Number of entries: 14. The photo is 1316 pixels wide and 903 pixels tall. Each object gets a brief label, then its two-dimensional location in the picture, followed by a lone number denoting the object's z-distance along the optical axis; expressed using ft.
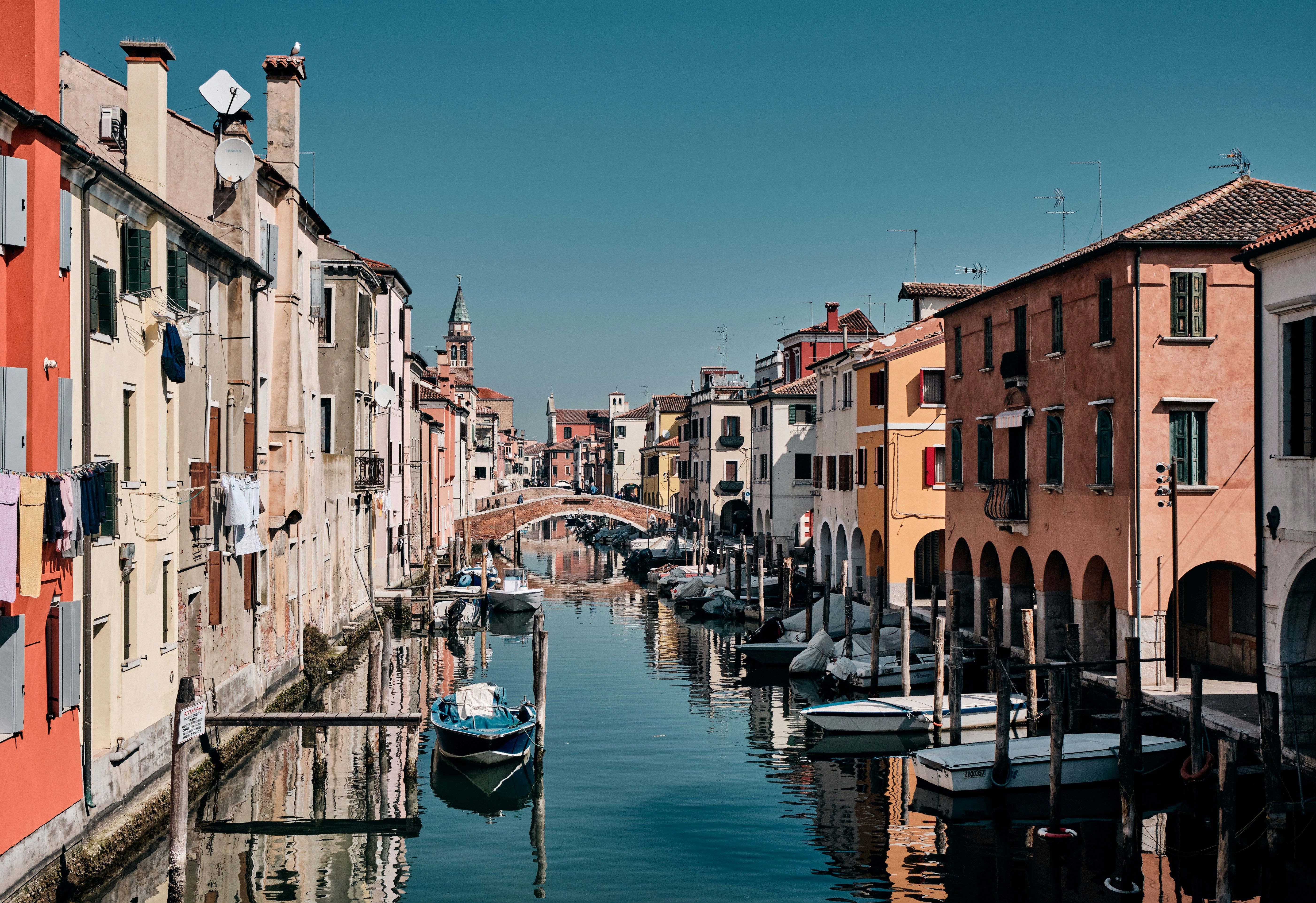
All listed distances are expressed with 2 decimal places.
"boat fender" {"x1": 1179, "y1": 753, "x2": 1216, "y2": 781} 59.21
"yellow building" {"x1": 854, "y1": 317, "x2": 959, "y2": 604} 125.70
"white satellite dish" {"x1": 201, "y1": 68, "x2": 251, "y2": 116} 79.10
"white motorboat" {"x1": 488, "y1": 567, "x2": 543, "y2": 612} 158.92
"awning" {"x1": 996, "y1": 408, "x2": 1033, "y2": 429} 91.40
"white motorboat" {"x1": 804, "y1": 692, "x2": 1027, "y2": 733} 85.66
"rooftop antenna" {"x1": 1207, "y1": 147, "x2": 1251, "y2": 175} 82.23
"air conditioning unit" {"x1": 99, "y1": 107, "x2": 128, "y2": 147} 68.44
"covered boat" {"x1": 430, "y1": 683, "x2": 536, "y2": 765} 75.72
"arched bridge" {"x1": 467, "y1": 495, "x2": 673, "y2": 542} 255.91
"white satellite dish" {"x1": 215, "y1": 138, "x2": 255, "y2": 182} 76.74
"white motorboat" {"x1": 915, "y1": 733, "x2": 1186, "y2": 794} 68.39
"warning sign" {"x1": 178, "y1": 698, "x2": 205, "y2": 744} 53.31
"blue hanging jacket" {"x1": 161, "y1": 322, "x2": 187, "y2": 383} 60.90
